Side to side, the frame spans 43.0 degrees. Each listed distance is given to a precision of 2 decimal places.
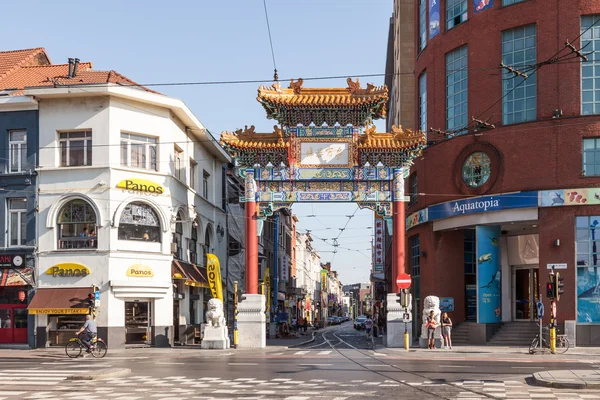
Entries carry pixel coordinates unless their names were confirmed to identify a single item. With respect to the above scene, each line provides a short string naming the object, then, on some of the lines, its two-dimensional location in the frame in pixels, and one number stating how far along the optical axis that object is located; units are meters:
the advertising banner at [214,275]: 38.84
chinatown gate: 36.50
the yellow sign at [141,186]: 36.59
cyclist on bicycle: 29.02
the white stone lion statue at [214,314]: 34.88
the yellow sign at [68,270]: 35.56
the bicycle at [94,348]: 29.28
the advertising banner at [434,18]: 40.88
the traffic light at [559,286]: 29.56
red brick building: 33.66
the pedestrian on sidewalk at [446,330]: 33.16
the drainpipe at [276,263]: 65.34
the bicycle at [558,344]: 30.44
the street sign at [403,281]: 33.50
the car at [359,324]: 86.25
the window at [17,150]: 37.28
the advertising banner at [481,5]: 37.16
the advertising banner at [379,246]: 67.31
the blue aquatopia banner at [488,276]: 36.78
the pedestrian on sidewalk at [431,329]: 32.97
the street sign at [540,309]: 31.20
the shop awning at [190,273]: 38.88
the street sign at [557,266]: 33.41
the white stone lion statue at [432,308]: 33.41
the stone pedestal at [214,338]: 34.84
